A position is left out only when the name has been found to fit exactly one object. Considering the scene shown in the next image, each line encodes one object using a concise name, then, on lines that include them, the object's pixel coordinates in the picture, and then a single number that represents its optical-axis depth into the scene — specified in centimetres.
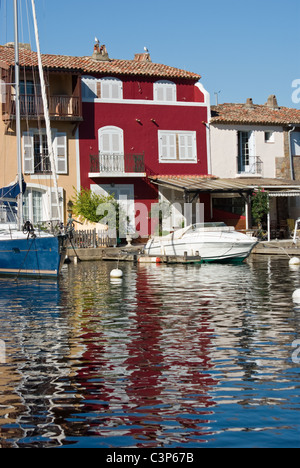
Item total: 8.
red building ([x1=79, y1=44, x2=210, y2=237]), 3925
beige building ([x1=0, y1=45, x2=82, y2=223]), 3697
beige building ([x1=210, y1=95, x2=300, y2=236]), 4156
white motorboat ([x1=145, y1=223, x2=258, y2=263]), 3062
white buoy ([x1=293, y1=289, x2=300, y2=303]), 1776
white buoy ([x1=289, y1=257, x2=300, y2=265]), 2891
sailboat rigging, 2411
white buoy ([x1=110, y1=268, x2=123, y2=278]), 2509
